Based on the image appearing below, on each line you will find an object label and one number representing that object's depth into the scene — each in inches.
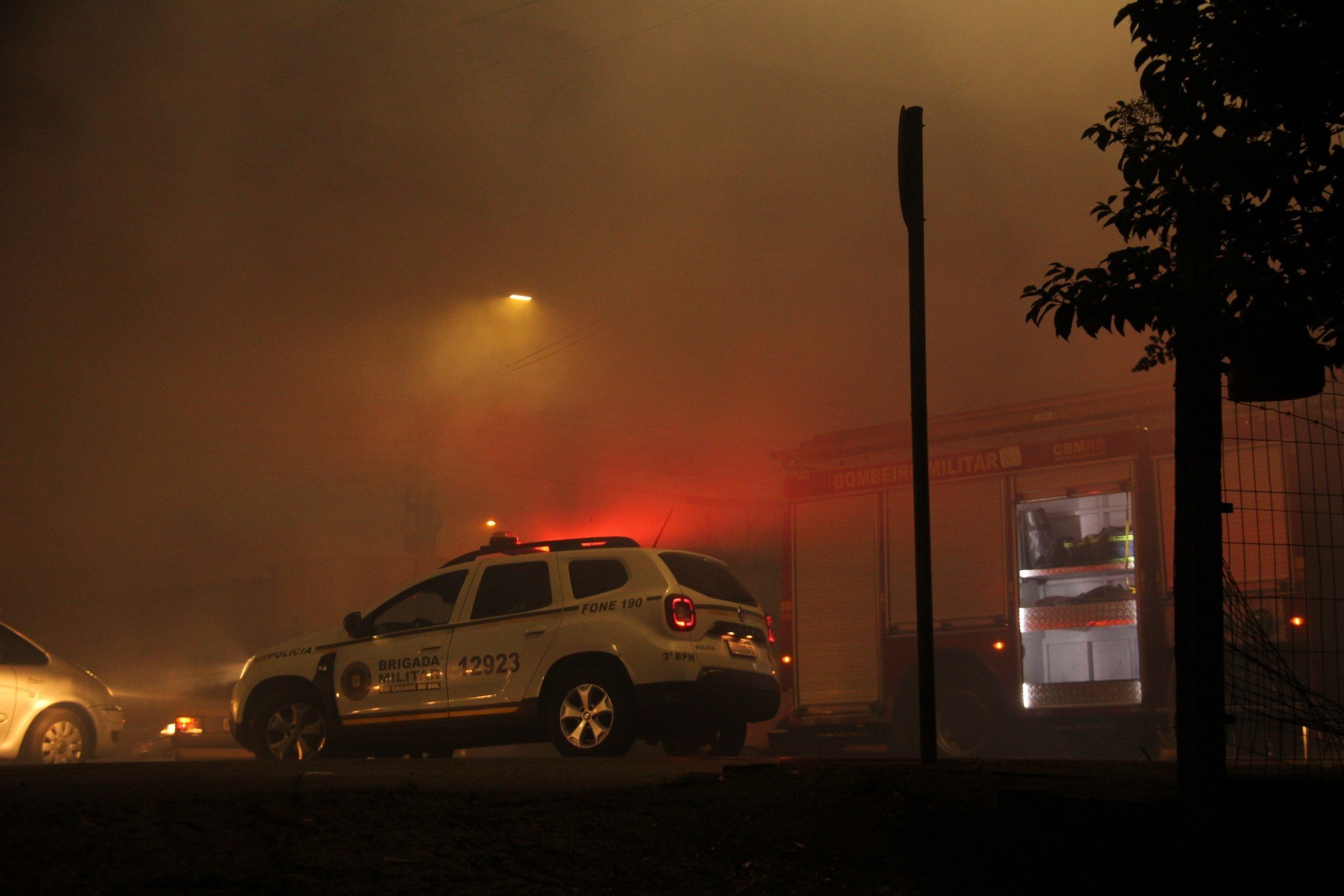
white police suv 329.1
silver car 395.2
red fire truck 476.4
